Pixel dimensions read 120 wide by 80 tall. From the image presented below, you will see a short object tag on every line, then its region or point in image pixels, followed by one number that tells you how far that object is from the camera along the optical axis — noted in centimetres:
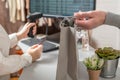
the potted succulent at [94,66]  88
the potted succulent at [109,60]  92
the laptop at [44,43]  142
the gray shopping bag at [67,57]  83
